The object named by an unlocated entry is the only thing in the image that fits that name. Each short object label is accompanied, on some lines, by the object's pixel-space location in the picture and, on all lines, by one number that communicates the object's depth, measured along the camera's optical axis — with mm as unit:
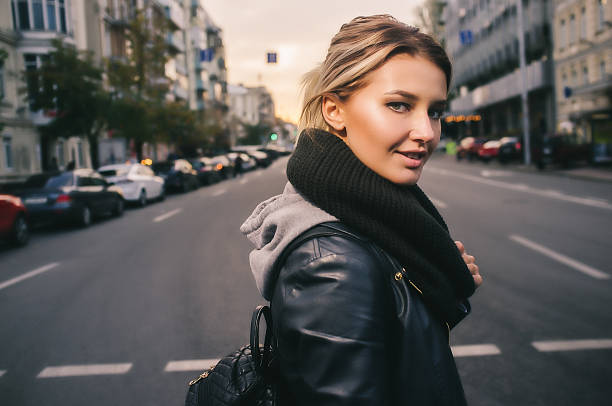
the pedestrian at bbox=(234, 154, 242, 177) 45350
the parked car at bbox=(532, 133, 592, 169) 27900
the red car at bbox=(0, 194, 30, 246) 11477
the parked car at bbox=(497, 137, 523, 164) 34938
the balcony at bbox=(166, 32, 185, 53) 57456
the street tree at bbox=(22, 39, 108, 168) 24281
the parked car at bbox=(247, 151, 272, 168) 54344
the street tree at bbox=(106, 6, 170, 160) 30984
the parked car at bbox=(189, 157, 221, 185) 32062
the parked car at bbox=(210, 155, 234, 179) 37031
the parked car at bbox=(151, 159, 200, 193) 26344
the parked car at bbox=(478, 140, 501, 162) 38719
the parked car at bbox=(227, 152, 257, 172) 46525
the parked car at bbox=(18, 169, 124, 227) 14211
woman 1181
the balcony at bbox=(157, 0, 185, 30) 55781
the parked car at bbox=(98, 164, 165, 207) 20391
